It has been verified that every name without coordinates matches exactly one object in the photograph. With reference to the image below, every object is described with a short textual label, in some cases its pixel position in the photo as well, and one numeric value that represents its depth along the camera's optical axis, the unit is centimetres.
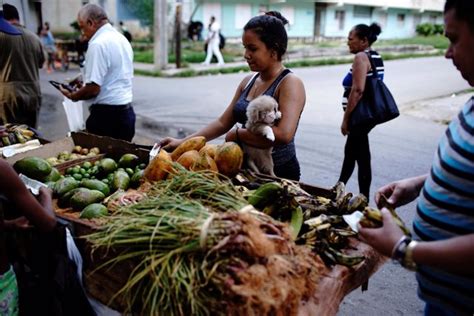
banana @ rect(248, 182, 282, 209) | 217
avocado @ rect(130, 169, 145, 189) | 294
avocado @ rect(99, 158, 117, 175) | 319
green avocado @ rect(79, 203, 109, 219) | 232
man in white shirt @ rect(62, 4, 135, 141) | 442
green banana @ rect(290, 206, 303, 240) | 200
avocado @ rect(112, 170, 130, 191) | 285
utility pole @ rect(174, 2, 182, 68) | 1679
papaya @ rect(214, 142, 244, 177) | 258
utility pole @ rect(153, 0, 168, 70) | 1608
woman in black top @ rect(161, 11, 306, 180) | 282
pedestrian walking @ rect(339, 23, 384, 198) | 488
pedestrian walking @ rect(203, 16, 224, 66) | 1838
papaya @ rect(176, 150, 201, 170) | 253
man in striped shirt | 145
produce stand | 179
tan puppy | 265
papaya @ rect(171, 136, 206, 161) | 275
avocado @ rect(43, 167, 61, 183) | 296
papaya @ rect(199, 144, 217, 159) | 263
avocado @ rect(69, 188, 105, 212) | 256
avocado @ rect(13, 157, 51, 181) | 295
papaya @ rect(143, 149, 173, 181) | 258
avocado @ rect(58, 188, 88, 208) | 264
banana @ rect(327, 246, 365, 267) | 196
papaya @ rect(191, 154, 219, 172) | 249
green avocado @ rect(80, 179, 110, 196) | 275
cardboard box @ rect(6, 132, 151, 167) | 343
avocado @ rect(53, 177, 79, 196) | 273
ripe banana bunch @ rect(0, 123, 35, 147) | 402
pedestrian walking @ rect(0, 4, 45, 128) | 553
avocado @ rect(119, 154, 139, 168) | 329
